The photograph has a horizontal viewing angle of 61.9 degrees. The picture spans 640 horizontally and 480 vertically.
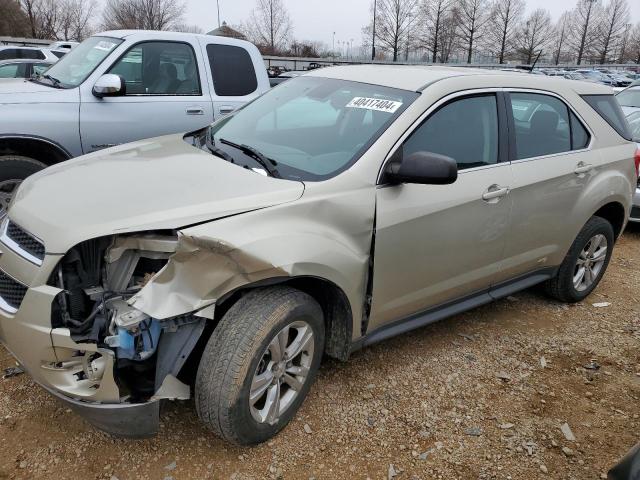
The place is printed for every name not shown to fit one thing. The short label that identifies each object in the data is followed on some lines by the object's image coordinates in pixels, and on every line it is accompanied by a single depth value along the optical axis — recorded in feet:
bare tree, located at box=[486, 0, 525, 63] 206.39
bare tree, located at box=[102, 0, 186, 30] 159.12
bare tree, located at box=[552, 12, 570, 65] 235.09
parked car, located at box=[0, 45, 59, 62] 48.19
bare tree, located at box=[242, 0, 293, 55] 183.62
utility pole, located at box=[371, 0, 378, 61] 178.95
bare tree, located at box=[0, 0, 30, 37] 136.05
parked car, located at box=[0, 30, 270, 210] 14.57
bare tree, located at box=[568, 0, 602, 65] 231.50
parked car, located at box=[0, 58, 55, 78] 35.83
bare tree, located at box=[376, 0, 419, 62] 195.21
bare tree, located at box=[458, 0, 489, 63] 200.95
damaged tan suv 7.38
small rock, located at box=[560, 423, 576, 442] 9.56
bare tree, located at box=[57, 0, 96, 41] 158.30
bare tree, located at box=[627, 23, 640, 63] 231.30
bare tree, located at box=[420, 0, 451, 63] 196.85
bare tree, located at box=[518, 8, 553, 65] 213.25
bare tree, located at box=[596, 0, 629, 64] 228.63
